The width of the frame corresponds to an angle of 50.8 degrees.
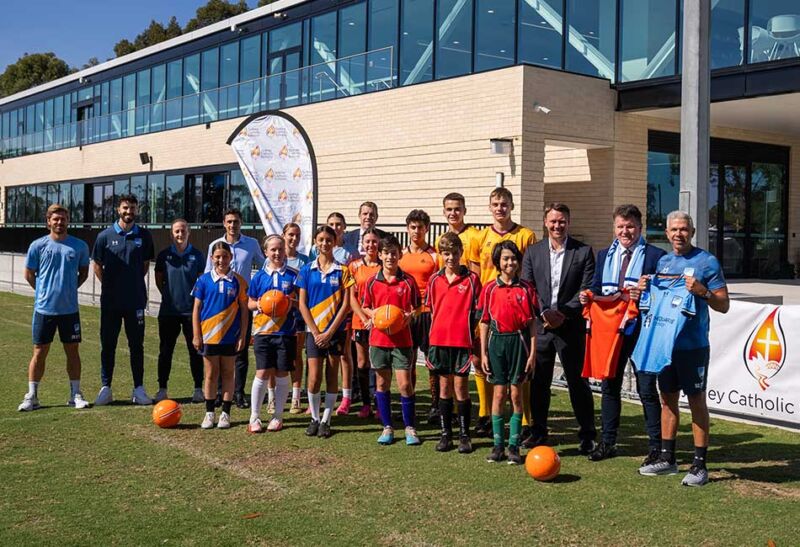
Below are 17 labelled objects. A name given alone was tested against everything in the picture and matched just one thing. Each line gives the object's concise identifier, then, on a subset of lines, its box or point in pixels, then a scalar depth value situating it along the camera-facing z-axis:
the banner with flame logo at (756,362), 8.08
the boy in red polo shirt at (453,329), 6.91
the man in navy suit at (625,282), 6.49
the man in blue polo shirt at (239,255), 8.71
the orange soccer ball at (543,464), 6.04
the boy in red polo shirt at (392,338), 7.19
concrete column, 8.81
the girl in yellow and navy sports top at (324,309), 7.57
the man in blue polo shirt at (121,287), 8.77
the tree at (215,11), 66.00
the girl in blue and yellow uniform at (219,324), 7.73
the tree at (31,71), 80.60
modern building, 17.27
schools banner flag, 12.88
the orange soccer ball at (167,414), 7.63
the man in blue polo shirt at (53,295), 8.48
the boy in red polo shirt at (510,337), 6.62
